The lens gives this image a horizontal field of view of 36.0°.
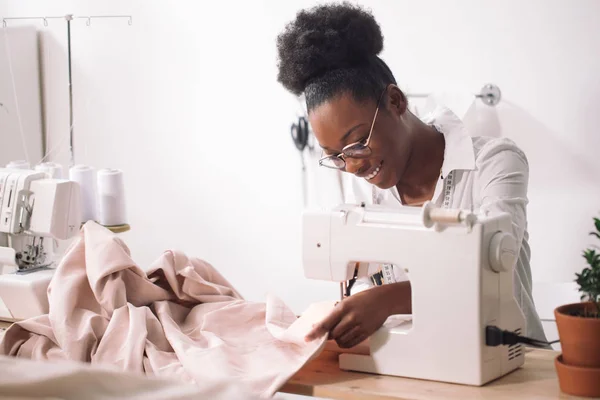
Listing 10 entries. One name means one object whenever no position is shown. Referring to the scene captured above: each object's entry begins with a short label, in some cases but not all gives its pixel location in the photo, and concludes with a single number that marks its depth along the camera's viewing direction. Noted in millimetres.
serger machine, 2527
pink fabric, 1879
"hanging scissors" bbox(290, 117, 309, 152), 4350
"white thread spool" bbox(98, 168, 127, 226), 3453
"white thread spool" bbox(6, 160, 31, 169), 3673
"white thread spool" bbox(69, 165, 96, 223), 3418
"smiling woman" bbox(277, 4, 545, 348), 2117
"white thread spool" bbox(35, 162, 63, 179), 3507
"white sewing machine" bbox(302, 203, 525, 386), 1764
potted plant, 1647
